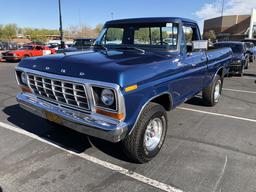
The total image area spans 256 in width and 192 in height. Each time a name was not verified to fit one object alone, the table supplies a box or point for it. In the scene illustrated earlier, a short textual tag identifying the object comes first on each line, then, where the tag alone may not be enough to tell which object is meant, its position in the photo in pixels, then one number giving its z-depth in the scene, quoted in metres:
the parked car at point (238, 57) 9.14
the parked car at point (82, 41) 13.10
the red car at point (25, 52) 15.05
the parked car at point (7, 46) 18.90
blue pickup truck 2.29
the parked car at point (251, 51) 14.24
